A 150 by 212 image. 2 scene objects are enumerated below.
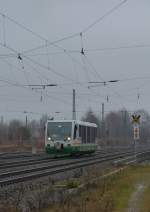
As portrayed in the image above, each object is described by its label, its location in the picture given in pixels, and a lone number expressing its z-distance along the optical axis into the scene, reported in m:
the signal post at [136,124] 36.51
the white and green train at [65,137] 47.22
